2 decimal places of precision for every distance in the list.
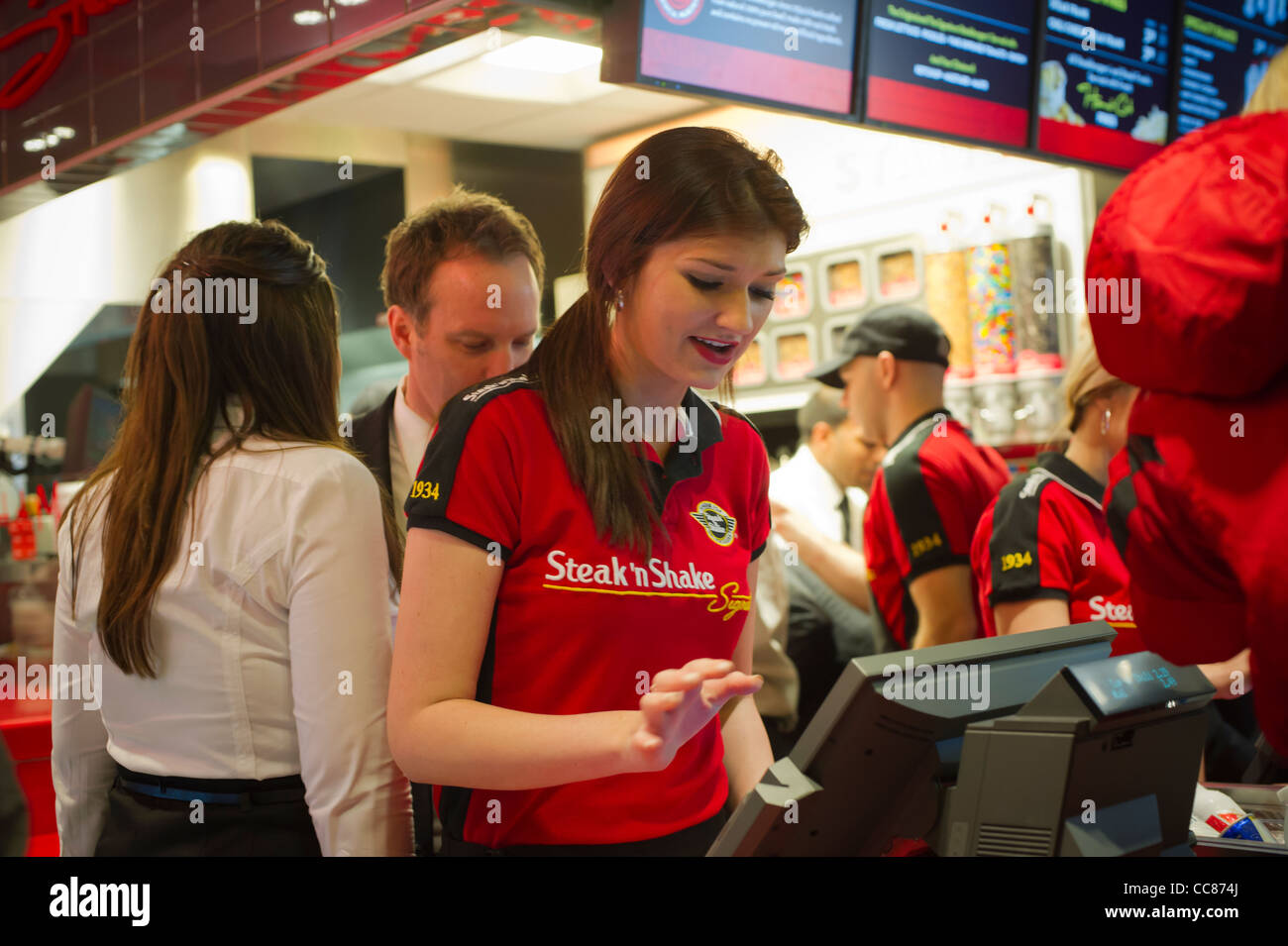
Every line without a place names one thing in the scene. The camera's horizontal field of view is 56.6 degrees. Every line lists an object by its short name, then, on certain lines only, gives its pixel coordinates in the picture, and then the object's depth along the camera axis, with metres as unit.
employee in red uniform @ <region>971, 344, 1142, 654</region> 2.56
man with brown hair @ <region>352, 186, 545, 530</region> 2.24
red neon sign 4.04
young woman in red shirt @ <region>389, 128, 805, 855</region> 1.43
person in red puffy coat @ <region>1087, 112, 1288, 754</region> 0.95
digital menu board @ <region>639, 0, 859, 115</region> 2.96
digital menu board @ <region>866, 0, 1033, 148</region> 3.48
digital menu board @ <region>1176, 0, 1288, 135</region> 4.25
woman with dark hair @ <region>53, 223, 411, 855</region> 1.60
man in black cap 3.10
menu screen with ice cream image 3.89
